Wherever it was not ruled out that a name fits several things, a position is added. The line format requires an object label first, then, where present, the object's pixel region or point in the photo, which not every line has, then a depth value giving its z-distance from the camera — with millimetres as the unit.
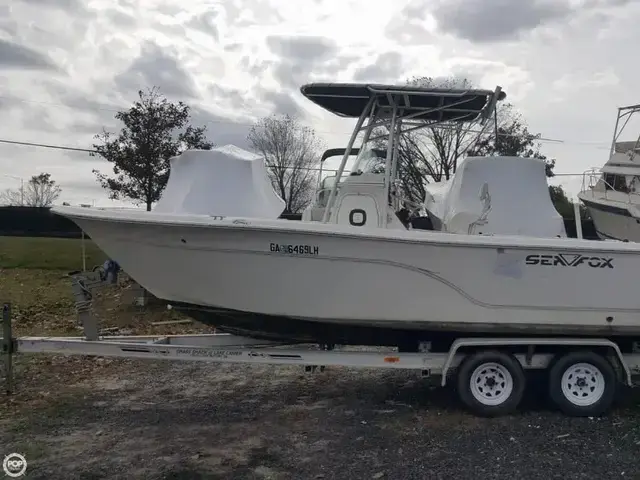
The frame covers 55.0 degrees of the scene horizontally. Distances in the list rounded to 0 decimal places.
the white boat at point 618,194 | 8820
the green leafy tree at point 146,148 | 16297
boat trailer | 5512
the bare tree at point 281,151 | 26719
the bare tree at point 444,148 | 23266
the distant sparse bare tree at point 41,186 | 40062
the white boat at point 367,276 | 5281
